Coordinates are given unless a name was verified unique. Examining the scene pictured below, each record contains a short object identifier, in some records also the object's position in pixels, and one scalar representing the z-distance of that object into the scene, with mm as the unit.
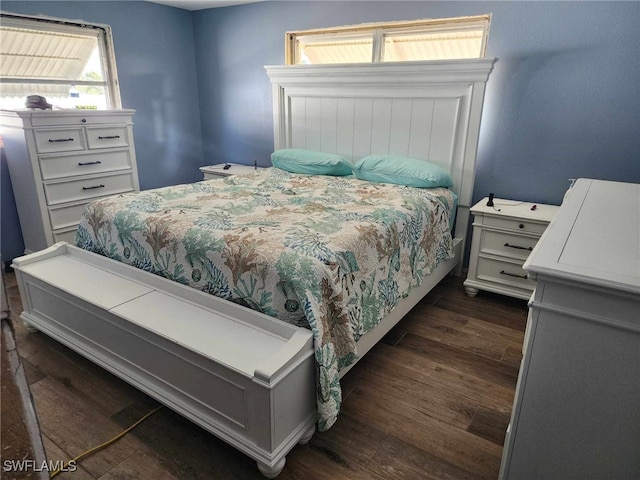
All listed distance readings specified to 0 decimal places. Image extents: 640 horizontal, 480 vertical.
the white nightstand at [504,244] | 2568
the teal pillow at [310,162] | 3193
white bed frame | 1438
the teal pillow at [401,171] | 2824
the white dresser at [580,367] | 1007
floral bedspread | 1565
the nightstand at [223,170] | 3926
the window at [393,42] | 2947
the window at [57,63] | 3150
